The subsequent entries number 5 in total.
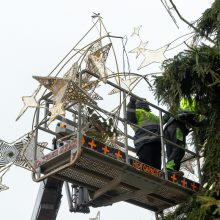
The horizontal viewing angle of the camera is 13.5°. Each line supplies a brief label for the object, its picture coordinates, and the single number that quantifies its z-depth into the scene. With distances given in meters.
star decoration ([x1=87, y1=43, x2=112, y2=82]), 14.35
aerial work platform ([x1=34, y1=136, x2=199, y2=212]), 12.44
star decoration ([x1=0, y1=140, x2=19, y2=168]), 14.60
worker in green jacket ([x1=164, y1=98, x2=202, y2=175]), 14.72
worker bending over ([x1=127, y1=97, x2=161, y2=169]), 14.40
